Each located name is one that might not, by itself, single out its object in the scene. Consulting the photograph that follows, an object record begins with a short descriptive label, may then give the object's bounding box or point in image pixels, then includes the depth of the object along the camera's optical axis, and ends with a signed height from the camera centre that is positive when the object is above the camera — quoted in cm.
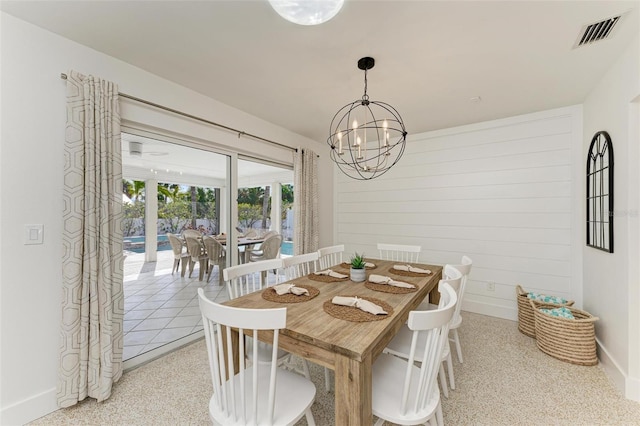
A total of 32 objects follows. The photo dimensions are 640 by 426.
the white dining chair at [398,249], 306 -44
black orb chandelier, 205 +120
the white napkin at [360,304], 142 -53
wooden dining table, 106 -58
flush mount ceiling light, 119 +97
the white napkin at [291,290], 175 -53
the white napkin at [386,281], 192 -53
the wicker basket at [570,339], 223 -111
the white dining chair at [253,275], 166 -49
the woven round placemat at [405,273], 229 -55
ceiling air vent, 165 +123
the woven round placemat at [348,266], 259 -55
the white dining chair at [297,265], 231 -49
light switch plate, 168 -14
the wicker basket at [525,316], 274 -112
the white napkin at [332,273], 221 -54
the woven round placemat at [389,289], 184 -55
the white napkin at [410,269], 234 -53
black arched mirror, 217 +20
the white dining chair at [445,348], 161 -90
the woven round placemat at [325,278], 214 -56
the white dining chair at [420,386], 107 -84
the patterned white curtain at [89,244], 175 -23
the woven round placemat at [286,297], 166 -56
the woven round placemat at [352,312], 137 -56
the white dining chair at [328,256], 284 -52
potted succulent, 215 -48
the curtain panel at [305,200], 373 +19
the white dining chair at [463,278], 192 -49
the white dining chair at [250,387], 101 -82
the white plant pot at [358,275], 215 -52
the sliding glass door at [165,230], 238 -18
